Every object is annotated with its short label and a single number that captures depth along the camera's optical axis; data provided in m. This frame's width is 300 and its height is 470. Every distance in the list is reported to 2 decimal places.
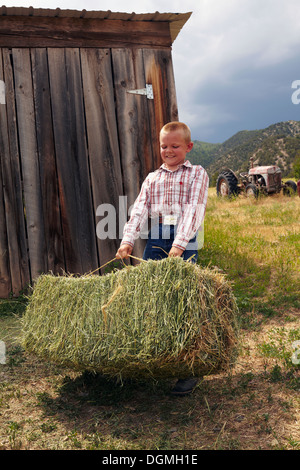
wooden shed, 5.16
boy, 3.15
